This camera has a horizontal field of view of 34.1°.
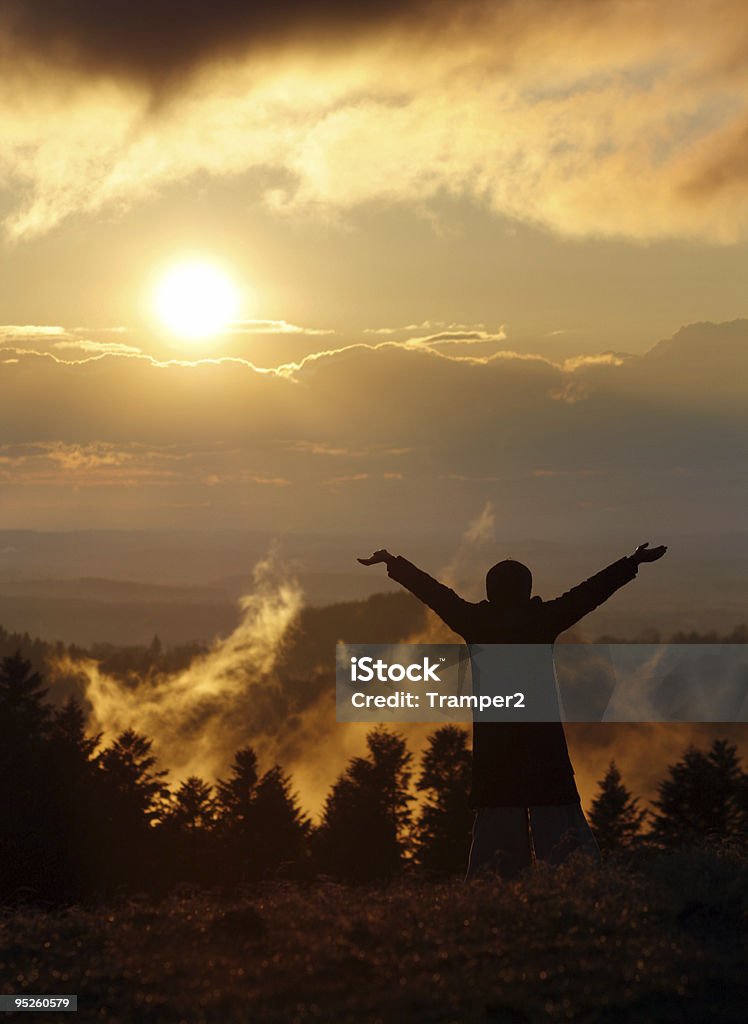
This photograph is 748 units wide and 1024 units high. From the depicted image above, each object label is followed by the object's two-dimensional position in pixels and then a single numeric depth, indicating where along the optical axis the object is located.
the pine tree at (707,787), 73.44
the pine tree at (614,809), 86.75
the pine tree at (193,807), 65.62
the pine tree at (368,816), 67.88
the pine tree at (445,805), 70.94
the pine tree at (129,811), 54.56
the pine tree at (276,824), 66.81
